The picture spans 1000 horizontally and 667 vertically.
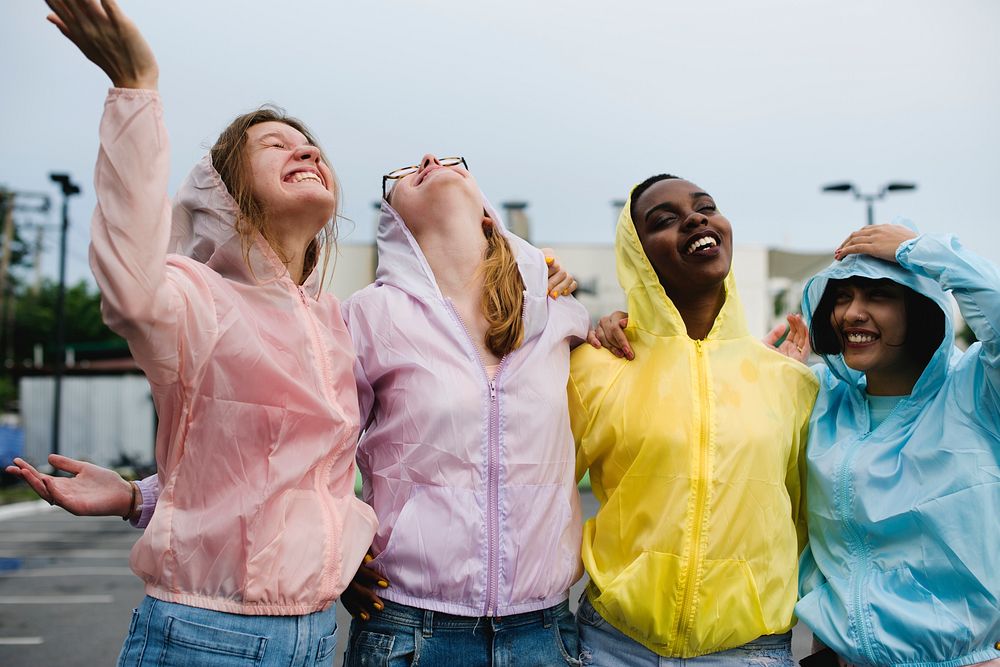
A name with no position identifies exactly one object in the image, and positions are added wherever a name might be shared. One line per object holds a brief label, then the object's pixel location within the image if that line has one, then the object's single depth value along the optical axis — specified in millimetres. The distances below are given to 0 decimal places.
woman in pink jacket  1878
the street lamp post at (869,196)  16000
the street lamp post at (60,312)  17969
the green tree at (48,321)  41875
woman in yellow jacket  2594
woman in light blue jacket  2457
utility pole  33159
